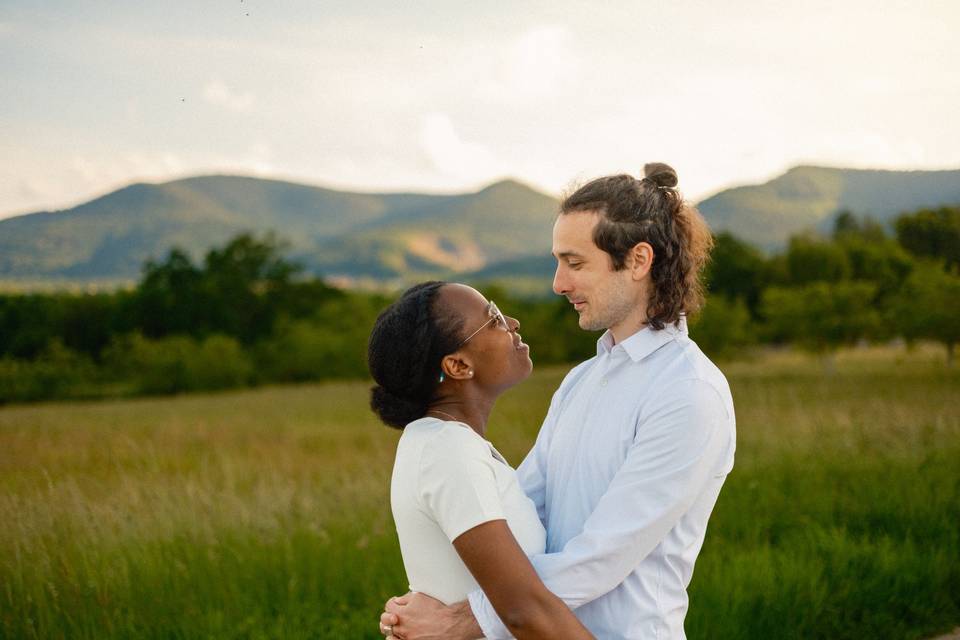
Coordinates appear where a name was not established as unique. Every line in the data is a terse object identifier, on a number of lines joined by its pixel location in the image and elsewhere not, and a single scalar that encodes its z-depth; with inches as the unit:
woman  80.3
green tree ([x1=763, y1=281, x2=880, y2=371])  1120.2
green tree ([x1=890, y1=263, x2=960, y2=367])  652.1
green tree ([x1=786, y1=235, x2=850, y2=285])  1296.8
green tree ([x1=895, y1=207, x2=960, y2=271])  655.1
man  85.8
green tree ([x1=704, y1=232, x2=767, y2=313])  1621.6
